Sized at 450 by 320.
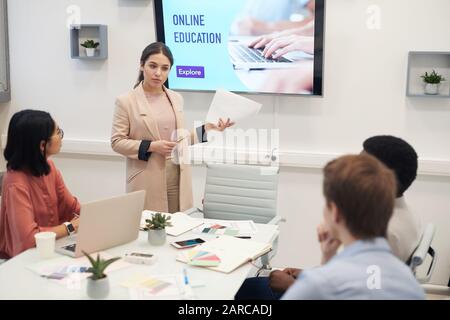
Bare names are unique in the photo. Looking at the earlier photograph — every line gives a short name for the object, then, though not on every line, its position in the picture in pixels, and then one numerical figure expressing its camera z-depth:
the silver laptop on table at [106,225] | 2.18
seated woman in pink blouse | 2.34
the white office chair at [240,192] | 3.24
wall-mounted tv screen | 3.71
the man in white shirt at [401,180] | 1.92
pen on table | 2.03
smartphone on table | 2.41
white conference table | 1.93
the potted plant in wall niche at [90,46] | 4.18
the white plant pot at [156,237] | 2.43
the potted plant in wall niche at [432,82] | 3.56
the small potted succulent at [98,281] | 1.86
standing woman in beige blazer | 3.18
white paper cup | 2.21
